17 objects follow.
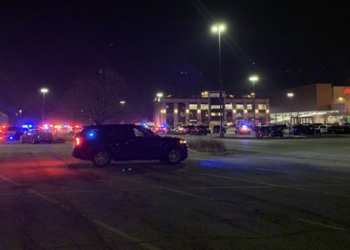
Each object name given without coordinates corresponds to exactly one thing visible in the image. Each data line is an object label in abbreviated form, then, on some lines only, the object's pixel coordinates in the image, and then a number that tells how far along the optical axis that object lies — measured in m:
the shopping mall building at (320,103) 98.06
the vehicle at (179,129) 65.59
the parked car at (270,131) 45.38
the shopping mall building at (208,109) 135.50
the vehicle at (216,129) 67.69
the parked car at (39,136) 36.47
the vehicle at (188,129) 60.61
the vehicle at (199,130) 56.88
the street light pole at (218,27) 34.94
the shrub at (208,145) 23.53
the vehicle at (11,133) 45.38
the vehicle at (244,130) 54.44
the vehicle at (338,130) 54.16
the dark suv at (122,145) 15.51
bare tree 33.78
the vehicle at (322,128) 53.46
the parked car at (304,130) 51.25
